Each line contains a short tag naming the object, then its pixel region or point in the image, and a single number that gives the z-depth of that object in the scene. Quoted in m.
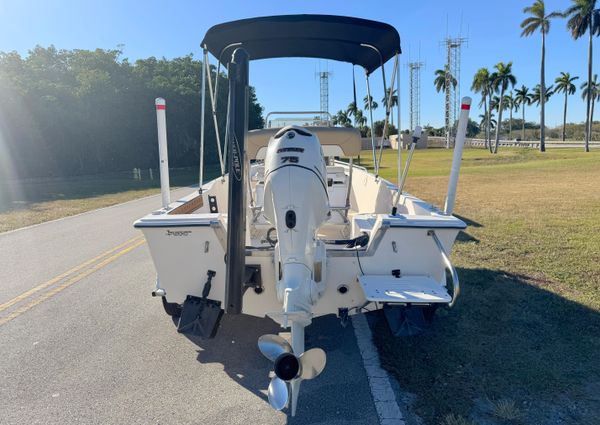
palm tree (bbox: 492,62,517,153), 47.34
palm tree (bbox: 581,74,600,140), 59.69
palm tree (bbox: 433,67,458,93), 71.50
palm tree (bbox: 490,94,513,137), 71.71
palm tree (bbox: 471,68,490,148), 49.36
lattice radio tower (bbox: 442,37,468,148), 70.99
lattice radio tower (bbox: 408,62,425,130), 74.16
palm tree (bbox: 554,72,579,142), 66.29
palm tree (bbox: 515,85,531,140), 79.50
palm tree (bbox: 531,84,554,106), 72.51
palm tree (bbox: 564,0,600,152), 35.16
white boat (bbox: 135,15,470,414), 2.49
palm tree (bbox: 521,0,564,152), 38.33
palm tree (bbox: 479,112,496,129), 89.81
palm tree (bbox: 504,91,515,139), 81.39
